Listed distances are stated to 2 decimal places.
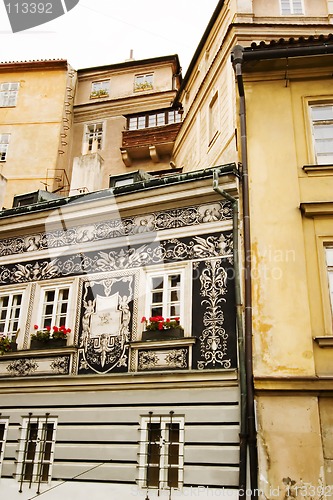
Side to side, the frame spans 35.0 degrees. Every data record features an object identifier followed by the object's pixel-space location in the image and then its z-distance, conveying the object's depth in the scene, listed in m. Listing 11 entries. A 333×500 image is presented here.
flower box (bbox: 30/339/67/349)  11.64
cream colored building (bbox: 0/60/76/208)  22.92
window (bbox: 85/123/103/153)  24.59
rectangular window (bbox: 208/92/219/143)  16.36
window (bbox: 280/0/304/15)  16.95
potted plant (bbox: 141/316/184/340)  10.50
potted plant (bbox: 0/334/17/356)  12.12
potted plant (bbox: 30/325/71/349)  11.65
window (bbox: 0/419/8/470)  11.28
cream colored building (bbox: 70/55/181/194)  21.98
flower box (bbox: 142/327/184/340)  10.48
